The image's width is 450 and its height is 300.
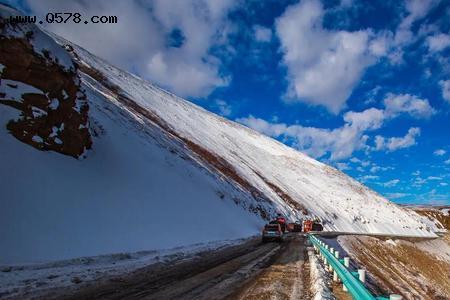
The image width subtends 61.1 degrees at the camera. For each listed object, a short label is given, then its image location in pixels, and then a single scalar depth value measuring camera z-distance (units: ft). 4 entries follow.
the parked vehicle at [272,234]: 96.53
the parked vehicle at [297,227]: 174.50
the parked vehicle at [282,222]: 142.41
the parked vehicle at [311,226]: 189.49
